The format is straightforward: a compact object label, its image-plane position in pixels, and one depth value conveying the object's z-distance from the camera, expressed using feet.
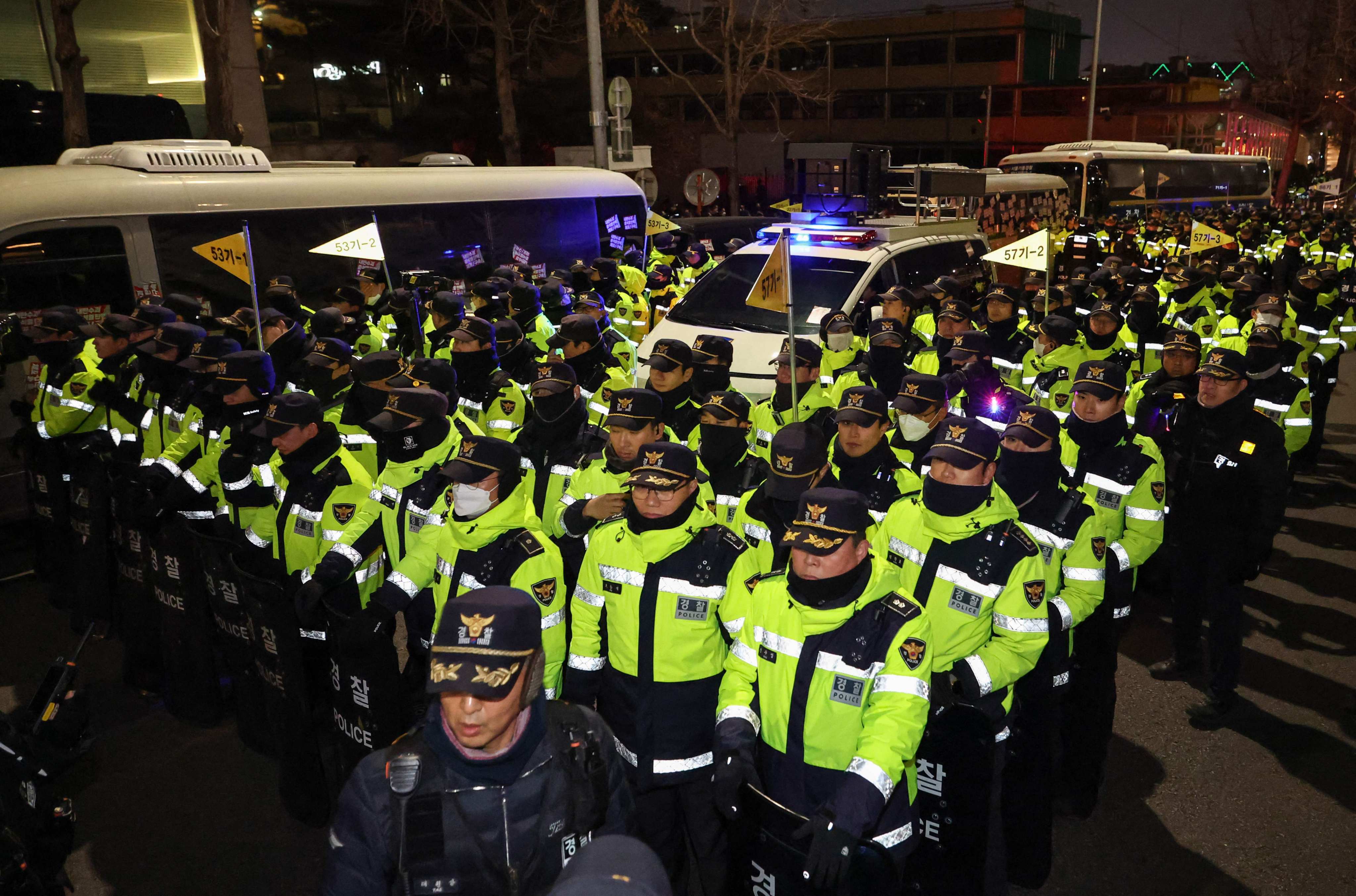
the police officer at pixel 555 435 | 18.78
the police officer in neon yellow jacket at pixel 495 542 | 13.11
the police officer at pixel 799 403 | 21.20
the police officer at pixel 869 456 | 16.72
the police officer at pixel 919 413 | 18.86
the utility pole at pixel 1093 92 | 118.01
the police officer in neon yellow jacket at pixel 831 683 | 10.07
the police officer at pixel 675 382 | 20.65
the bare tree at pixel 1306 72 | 136.56
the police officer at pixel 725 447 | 18.02
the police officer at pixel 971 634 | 11.78
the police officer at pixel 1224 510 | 18.07
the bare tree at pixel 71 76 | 42.80
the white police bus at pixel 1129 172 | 86.53
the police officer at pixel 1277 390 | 23.43
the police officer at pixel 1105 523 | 14.73
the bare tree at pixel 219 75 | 53.98
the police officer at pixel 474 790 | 7.43
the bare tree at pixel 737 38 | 102.83
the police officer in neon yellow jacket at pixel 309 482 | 16.15
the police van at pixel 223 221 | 29.22
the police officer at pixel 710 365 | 22.88
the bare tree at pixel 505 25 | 94.89
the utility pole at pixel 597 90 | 61.77
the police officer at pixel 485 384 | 22.85
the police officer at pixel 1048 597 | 13.24
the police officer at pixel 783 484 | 14.38
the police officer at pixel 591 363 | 23.61
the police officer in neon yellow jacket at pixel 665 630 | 12.51
